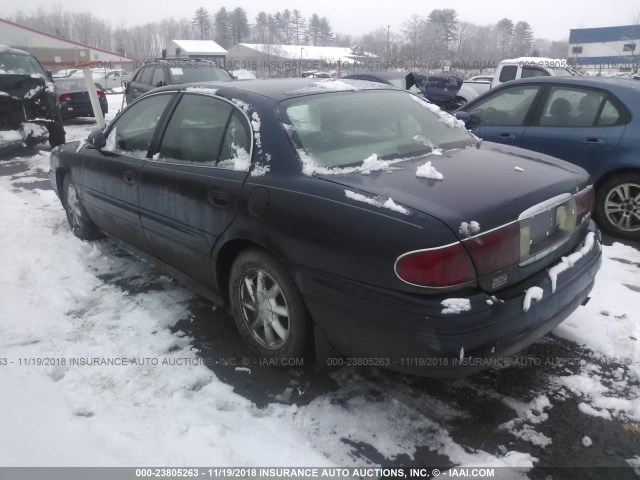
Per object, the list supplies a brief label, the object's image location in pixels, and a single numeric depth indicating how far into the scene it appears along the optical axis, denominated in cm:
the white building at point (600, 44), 5482
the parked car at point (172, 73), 1171
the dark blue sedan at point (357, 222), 215
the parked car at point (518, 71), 1318
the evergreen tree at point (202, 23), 11481
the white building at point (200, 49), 6418
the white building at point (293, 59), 5208
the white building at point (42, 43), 4644
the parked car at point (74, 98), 1388
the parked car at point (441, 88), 1378
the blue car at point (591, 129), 480
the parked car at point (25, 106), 952
